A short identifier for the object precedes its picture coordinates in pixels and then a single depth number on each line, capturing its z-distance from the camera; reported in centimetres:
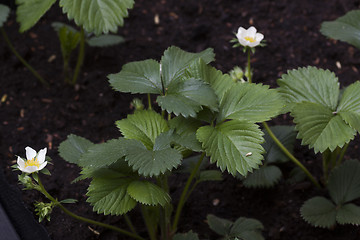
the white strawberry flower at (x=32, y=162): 93
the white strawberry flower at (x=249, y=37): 102
